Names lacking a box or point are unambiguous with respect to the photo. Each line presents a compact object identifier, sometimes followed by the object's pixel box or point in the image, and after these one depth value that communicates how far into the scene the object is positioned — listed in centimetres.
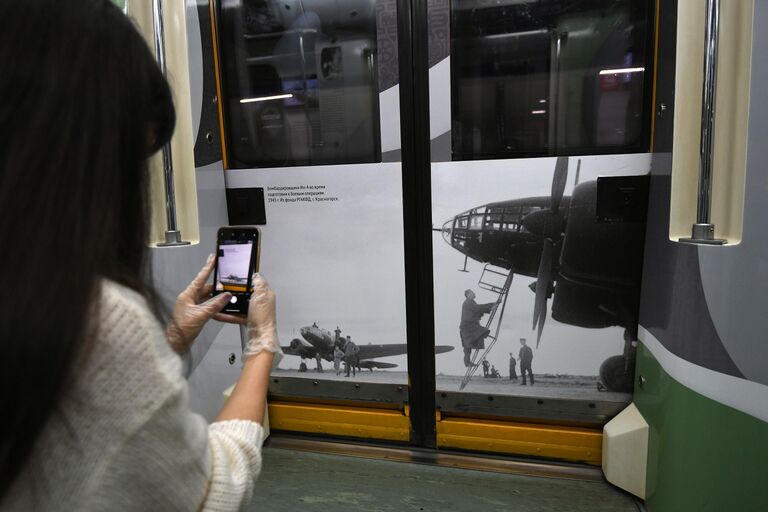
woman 52
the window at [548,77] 191
